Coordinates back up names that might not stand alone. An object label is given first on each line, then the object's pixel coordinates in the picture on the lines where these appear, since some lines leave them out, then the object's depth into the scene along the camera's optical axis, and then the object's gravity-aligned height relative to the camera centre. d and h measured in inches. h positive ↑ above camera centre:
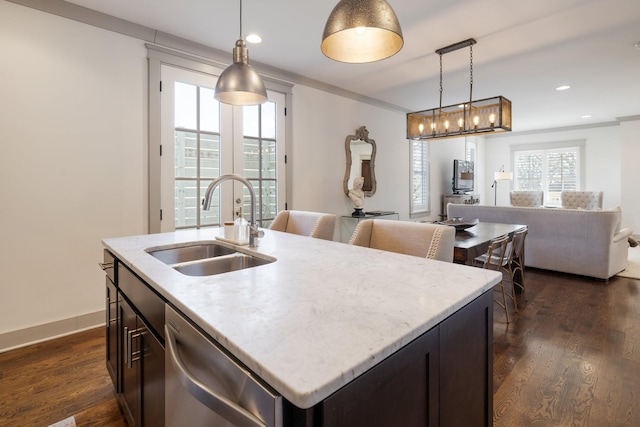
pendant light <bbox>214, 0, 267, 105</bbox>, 74.4 +30.6
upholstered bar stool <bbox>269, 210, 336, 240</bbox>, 91.0 -4.6
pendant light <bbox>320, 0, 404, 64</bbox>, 48.3 +30.5
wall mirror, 193.3 +31.0
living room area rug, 164.9 -32.3
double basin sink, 59.6 -10.1
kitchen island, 22.9 -10.5
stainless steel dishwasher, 22.8 -14.8
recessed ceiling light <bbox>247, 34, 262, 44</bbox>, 122.3 +66.2
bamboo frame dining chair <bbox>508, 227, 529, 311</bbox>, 121.0 -19.7
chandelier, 132.3 +40.9
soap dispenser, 69.0 -4.6
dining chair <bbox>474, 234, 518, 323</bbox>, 103.3 -17.4
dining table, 94.8 -10.0
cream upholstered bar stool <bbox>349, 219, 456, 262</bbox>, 69.1 -6.7
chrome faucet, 62.8 +1.0
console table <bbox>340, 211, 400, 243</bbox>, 186.5 -7.2
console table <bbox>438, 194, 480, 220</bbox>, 284.7 +8.5
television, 289.6 +30.7
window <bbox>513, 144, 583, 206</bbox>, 313.0 +40.9
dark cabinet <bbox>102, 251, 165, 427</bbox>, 41.3 -21.2
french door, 123.0 +24.8
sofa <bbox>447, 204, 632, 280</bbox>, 152.2 -14.4
